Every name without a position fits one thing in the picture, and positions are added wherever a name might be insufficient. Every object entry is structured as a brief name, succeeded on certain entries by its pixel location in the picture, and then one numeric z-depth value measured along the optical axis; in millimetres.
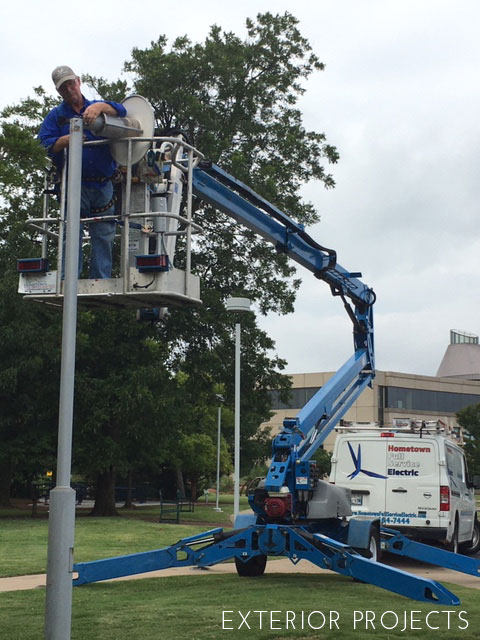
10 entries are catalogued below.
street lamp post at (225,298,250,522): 20109
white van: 16219
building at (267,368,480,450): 85188
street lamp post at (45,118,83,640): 6191
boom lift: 7566
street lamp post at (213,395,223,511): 34125
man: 7305
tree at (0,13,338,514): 30812
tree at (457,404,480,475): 53906
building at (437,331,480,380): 105125
